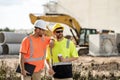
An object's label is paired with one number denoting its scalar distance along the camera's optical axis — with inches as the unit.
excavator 659.5
